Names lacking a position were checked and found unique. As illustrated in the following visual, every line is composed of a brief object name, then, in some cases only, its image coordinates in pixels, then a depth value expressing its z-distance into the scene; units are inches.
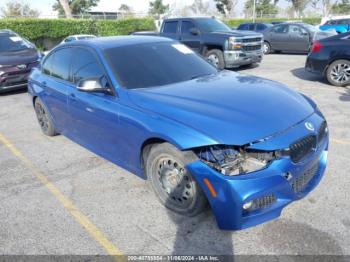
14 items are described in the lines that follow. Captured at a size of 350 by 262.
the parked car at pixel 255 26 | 768.9
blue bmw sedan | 109.7
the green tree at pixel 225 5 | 2428.6
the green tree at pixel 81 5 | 2039.9
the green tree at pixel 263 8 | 2272.5
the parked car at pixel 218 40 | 436.1
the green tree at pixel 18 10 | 1755.7
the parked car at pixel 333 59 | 330.3
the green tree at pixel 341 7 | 2351.9
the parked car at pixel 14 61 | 368.8
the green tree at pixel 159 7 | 2605.8
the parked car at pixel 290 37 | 637.4
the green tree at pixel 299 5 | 2325.3
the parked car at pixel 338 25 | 786.8
